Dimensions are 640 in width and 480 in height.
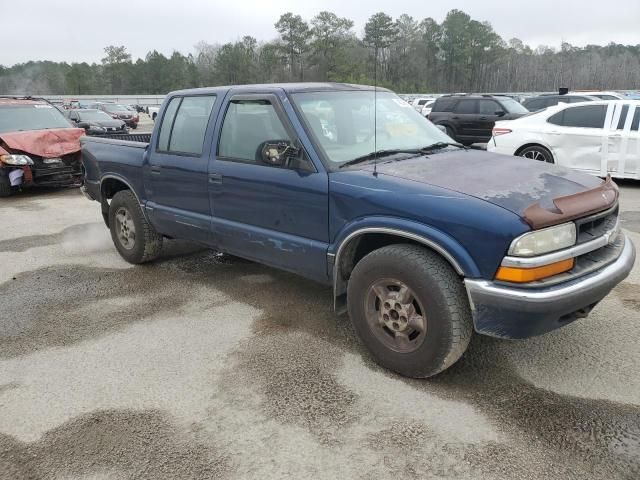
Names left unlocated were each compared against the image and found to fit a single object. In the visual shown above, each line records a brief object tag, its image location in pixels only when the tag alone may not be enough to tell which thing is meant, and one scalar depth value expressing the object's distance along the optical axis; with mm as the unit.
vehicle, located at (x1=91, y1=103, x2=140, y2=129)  27953
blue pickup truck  2887
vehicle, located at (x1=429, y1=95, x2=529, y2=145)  14914
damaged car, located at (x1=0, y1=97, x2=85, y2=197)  9789
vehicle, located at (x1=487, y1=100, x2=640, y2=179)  9016
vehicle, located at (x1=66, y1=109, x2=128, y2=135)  19531
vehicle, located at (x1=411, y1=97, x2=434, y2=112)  26598
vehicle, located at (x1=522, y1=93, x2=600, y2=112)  15797
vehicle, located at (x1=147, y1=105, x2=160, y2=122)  38984
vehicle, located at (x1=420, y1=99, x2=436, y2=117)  18228
